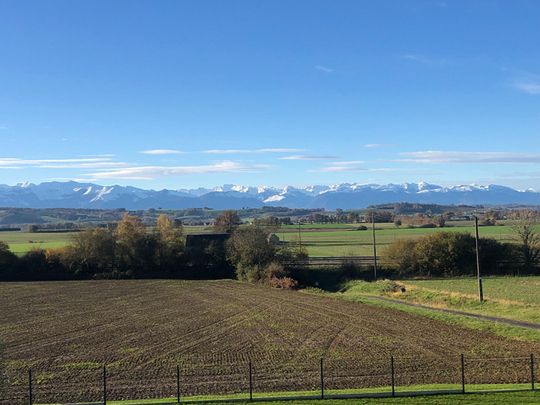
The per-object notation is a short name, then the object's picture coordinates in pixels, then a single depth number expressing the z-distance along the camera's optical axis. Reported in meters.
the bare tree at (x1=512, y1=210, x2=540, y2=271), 70.88
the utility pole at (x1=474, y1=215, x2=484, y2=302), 42.09
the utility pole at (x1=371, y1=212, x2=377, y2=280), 64.35
